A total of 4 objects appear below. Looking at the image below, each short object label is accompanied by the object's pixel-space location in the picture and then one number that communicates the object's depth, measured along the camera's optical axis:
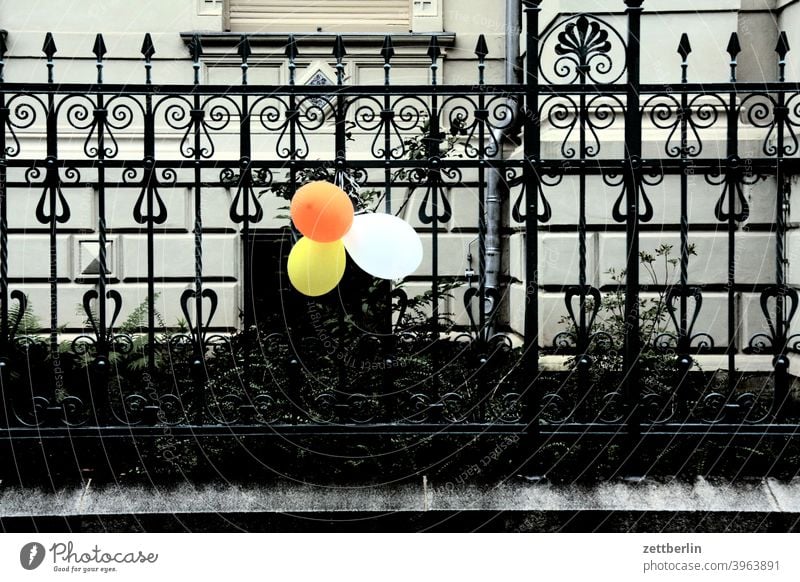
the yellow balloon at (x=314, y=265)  3.10
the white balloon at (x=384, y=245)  3.08
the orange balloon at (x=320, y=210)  2.98
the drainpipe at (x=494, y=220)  6.37
